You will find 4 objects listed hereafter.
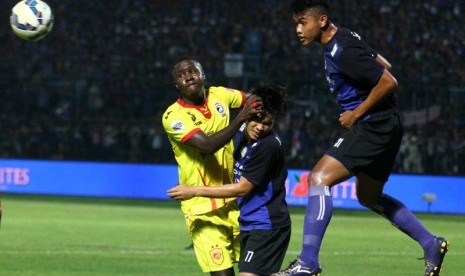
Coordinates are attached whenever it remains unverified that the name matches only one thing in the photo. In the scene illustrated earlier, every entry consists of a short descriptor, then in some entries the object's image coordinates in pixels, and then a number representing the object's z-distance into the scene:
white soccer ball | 24.80
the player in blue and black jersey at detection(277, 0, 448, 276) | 17.20
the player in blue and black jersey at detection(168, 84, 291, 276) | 17.25
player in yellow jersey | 18.58
